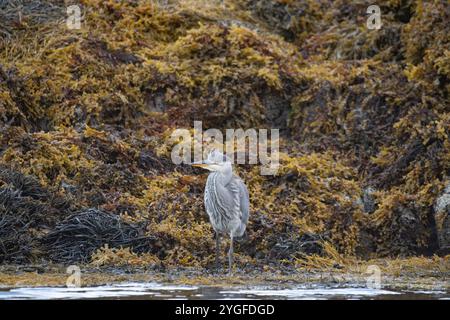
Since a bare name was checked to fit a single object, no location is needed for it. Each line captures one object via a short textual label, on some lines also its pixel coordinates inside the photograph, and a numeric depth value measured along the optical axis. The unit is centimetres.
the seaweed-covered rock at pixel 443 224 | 1104
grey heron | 1043
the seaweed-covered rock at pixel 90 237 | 1023
